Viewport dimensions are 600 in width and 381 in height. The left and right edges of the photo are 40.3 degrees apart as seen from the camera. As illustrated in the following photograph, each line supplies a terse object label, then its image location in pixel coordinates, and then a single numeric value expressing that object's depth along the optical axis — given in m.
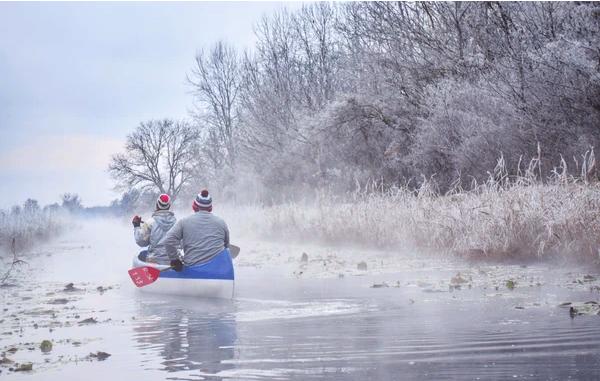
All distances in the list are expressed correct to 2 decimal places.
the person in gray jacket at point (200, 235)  13.04
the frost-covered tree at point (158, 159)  68.00
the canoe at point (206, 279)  13.09
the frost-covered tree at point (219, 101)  57.31
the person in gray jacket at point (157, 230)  14.84
